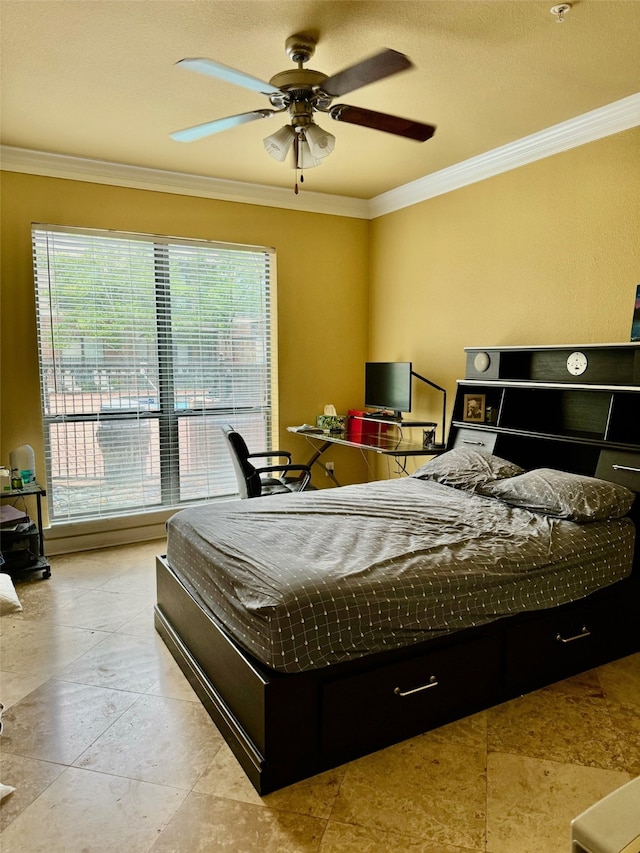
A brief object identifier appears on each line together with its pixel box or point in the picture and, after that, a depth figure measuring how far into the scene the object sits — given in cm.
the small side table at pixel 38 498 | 371
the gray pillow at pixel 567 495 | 263
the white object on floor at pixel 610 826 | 100
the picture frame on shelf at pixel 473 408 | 393
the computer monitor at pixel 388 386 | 446
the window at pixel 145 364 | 416
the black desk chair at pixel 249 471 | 381
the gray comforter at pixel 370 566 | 188
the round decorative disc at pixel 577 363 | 326
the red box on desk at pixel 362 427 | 489
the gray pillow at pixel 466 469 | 329
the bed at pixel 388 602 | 188
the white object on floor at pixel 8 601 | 159
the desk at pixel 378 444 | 406
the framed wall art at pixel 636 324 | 297
